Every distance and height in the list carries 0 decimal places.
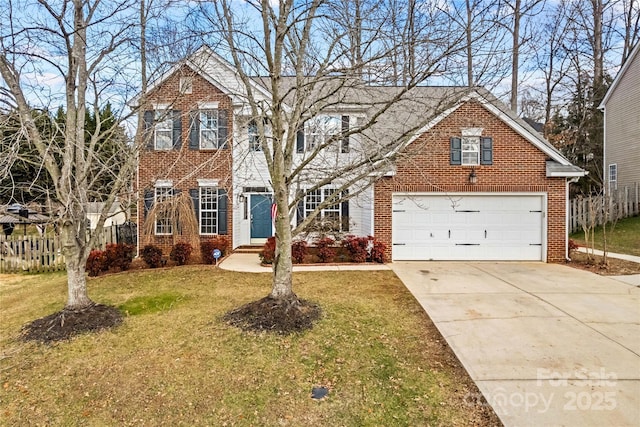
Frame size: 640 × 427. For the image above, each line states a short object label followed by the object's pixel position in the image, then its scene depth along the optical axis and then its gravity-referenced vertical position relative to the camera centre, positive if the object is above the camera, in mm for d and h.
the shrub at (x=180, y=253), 10789 -1325
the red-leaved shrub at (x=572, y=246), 11242 -1207
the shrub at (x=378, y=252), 10867 -1326
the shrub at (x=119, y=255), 10258 -1338
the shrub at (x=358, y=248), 10795 -1218
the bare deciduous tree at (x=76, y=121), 5430 +1400
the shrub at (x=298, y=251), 10727 -1276
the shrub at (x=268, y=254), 10539 -1332
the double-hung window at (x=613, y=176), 19545 +1755
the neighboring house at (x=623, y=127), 18000 +4272
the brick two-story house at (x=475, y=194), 10961 +439
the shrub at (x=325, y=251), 10969 -1310
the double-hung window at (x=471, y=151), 11102 +1764
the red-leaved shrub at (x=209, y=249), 10898 -1220
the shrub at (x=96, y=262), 9844 -1473
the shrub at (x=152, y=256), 10523 -1377
